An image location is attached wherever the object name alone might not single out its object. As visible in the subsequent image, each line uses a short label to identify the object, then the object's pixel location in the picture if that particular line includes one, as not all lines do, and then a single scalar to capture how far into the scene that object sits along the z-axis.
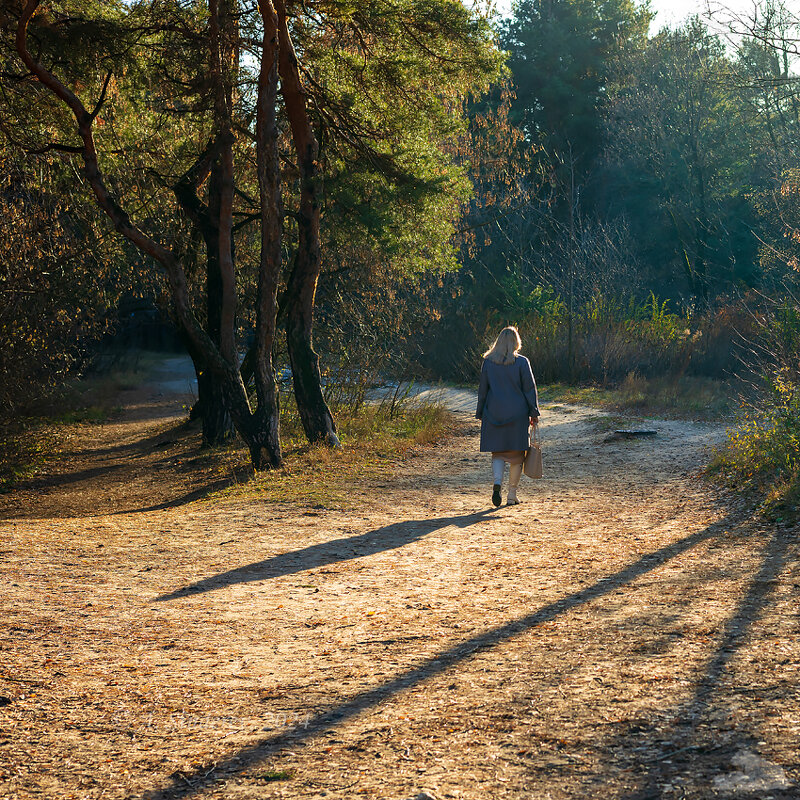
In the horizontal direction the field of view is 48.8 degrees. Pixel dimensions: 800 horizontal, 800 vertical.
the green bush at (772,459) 8.04
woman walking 9.24
